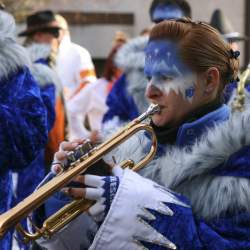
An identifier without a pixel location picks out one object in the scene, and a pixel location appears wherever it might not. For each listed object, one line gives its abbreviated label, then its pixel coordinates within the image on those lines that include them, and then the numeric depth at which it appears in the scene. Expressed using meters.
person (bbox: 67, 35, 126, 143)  9.78
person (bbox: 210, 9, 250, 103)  10.39
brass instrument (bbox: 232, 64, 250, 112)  3.90
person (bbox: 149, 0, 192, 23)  6.78
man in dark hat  8.05
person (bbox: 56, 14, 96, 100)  9.63
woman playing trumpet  2.98
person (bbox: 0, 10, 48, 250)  4.41
